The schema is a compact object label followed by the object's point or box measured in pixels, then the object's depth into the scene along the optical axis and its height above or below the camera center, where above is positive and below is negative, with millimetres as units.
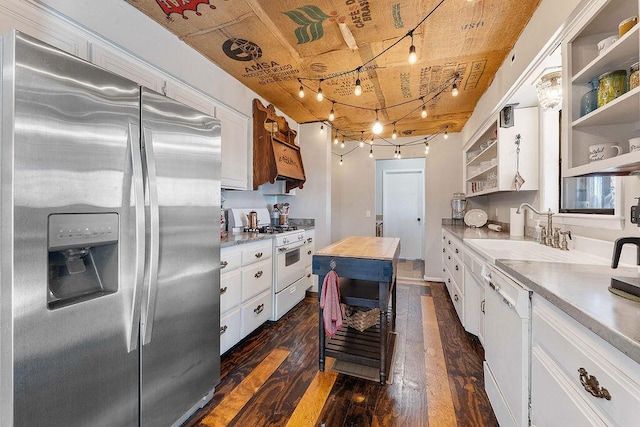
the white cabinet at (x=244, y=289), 2148 -678
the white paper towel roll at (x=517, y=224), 2695 -140
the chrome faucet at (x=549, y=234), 2080 -184
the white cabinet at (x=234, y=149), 2691 +646
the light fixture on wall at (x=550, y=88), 1882 +835
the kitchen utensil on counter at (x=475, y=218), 3760 -111
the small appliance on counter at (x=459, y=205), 4285 +76
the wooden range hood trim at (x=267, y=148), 3141 +725
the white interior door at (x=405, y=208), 6359 +51
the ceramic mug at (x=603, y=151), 1200 +256
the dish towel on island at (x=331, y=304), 1924 -648
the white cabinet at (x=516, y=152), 2572 +547
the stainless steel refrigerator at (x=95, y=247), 881 -142
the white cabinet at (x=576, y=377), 665 -484
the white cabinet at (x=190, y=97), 2129 +944
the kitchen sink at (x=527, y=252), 1565 -279
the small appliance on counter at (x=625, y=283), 878 -242
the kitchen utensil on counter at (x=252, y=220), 3240 -104
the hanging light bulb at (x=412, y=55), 1802 +1018
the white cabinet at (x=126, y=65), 1615 +930
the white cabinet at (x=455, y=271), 2707 -689
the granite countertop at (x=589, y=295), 674 -287
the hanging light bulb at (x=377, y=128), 2468 +741
